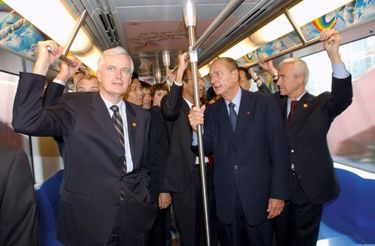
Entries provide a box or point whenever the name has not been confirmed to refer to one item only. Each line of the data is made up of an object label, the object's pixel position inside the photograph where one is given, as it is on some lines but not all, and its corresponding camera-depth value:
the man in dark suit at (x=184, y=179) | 2.81
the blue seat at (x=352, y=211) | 2.93
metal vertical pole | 1.76
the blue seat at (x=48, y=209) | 2.78
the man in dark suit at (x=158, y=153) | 3.02
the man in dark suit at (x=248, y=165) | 2.25
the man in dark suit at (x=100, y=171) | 1.79
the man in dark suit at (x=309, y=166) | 2.46
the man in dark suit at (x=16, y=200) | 1.00
